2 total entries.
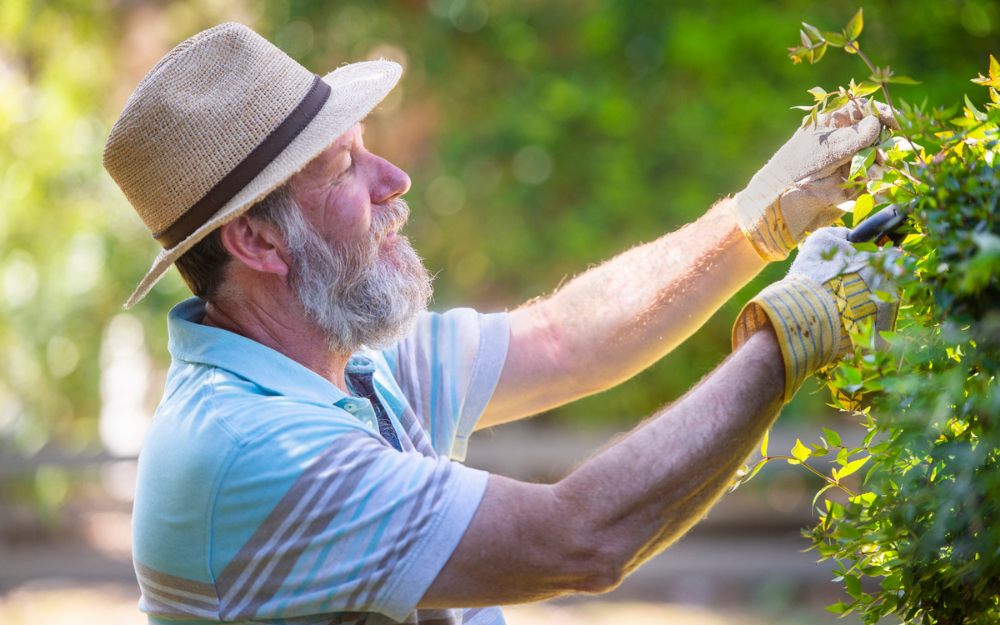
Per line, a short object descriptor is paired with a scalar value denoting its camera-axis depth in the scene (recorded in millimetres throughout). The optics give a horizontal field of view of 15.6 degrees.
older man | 2915
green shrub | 2780
